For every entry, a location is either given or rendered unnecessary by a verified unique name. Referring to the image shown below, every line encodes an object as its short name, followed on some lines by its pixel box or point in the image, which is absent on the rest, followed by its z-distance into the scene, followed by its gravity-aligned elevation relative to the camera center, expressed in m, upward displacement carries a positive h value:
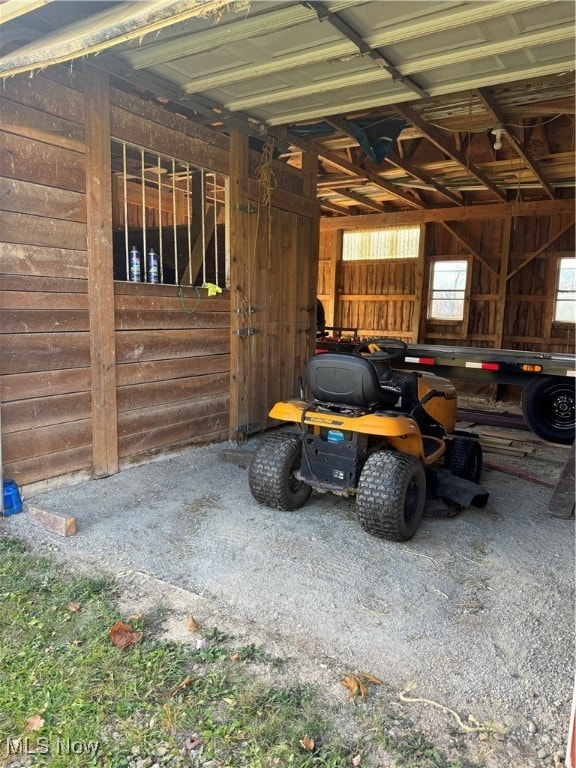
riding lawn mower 3.13 -0.96
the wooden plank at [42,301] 3.43 -0.01
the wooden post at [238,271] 5.20 +0.34
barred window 4.54 +0.62
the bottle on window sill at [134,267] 4.31 +0.29
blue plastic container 3.38 -1.31
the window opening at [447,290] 11.12 +0.45
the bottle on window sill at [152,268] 4.54 +0.30
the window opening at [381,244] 11.52 +1.48
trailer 6.20 -0.81
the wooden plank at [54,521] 3.14 -1.36
